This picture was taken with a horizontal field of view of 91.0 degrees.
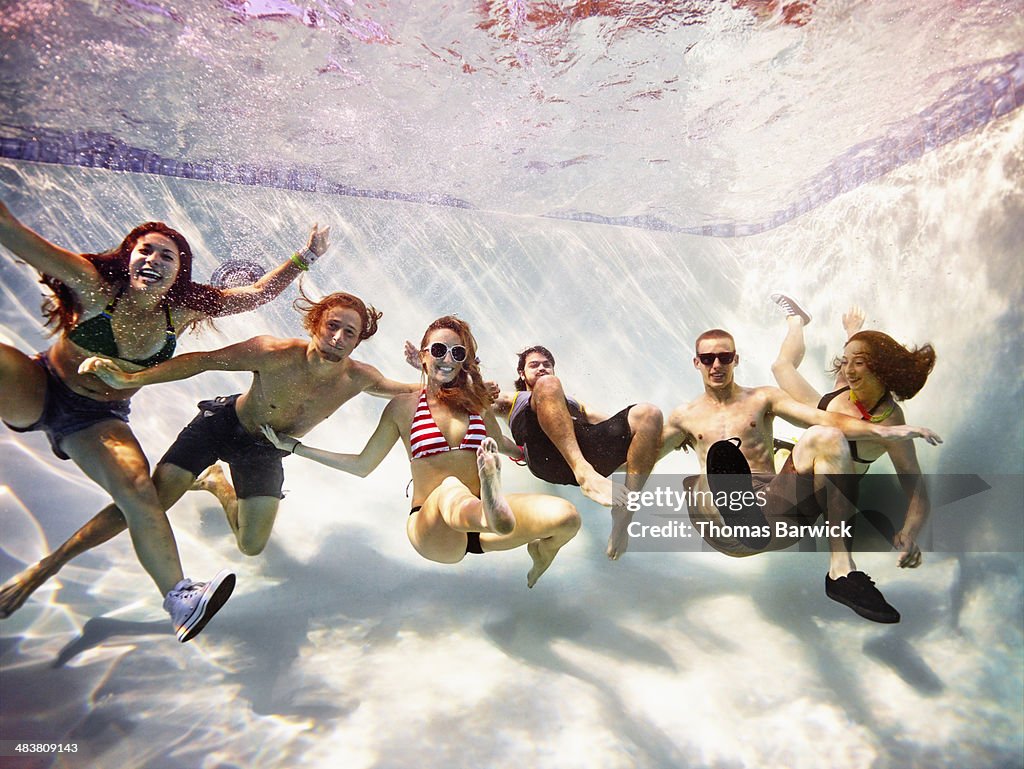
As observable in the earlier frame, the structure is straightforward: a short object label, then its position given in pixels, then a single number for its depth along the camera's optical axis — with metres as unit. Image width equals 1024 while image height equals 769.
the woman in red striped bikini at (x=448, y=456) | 3.53
